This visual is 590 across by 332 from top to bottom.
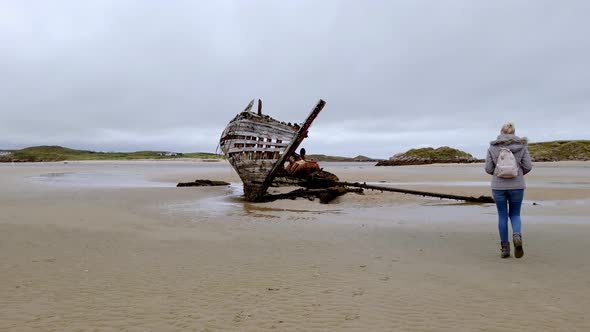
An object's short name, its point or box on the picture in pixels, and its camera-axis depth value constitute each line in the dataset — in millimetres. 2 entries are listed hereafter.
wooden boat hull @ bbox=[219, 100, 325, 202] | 13664
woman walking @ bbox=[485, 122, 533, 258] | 5555
